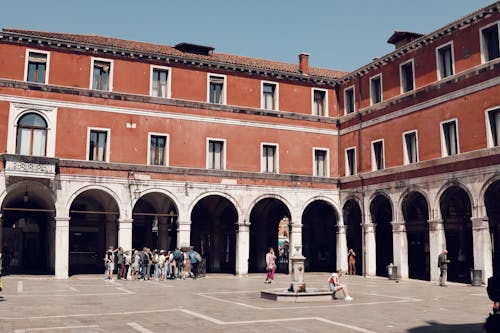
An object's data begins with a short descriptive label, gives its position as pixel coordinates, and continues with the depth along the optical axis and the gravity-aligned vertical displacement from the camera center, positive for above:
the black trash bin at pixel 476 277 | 21.91 -1.48
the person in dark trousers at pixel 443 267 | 22.77 -1.12
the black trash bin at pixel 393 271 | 25.98 -1.49
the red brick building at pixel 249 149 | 24.06 +4.48
